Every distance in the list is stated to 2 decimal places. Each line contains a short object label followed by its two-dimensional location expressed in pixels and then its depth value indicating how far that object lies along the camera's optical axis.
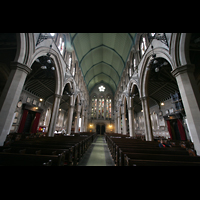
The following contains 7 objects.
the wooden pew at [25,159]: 1.94
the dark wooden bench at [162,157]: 2.29
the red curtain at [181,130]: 9.70
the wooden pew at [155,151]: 2.85
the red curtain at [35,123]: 11.88
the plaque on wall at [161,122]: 12.12
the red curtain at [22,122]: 10.08
